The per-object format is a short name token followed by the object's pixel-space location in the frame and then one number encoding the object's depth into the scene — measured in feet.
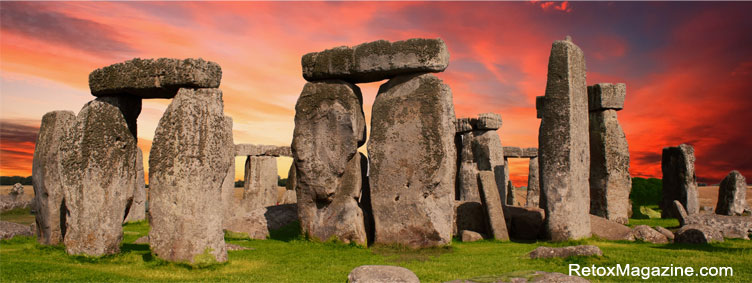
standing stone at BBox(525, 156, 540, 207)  78.54
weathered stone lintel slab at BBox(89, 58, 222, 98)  29.48
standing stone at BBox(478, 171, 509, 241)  43.91
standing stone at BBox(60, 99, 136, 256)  31.89
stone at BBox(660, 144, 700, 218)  62.90
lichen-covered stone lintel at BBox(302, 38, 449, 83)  40.22
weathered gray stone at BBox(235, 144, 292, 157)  74.90
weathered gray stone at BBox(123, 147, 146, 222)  61.00
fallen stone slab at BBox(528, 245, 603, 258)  30.30
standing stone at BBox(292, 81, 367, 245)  42.83
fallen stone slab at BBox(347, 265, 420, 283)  23.40
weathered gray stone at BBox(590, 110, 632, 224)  57.11
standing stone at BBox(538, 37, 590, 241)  41.34
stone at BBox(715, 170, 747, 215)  62.08
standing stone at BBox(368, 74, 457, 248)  39.65
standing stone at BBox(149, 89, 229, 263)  28.73
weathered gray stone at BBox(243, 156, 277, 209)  76.07
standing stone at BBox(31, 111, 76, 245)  37.70
